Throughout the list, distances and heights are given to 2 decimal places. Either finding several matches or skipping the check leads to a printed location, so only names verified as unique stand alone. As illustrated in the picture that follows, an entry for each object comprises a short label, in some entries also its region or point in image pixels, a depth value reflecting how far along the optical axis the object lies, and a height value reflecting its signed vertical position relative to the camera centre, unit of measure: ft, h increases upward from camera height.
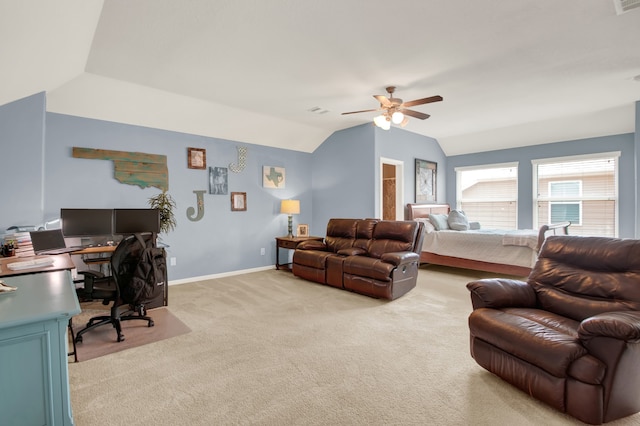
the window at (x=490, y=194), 21.75 +1.21
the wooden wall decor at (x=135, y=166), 13.58 +2.19
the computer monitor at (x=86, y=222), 12.35 -0.38
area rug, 8.66 -3.74
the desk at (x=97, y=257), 11.60 -1.78
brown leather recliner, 5.21 -2.29
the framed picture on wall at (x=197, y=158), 16.28 +2.83
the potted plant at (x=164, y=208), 14.69 +0.20
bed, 15.20 -2.02
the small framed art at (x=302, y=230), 20.07 -1.20
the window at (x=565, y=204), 19.24 +0.40
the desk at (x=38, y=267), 7.13 -1.34
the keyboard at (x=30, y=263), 7.51 -1.27
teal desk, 4.24 -2.10
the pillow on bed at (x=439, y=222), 19.39 -0.69
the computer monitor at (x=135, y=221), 13.42 -0.37
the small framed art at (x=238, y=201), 17.84 +0.62
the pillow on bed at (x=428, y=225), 19.26 -0.91
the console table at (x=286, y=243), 18.07 -1.85
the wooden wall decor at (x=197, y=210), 16.22 +0.11
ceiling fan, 11.98 +4.08
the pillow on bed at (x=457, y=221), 19.04 -0.63
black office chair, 8.94 -2.06
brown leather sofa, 12.76 -2.08
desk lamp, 19.02 +0.28
